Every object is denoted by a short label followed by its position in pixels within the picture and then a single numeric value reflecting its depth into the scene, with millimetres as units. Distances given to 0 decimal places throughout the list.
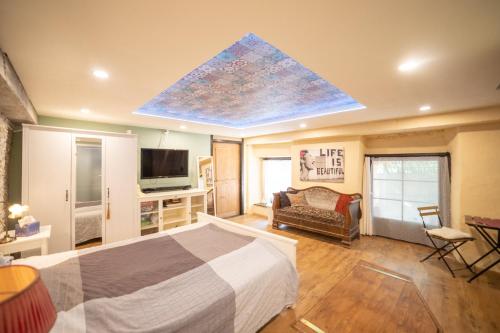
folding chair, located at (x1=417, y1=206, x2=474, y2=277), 2743
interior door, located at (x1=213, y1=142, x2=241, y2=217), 5656
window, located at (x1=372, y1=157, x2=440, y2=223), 3787
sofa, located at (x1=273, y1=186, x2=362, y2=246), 3789
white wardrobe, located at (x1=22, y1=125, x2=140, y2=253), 2840
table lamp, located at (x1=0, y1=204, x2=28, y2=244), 2270
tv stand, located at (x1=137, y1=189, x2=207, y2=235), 3974
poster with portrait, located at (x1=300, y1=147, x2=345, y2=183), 4512
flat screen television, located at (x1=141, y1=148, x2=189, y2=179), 4238
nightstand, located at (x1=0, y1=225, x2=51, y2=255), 2234
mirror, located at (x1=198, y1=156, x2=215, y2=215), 5160
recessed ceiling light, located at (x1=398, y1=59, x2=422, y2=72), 1598
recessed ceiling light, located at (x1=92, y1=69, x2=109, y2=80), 1760
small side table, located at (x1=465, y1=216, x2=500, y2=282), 2510
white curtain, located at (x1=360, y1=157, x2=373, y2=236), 4305
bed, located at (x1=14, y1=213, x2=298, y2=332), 1213
